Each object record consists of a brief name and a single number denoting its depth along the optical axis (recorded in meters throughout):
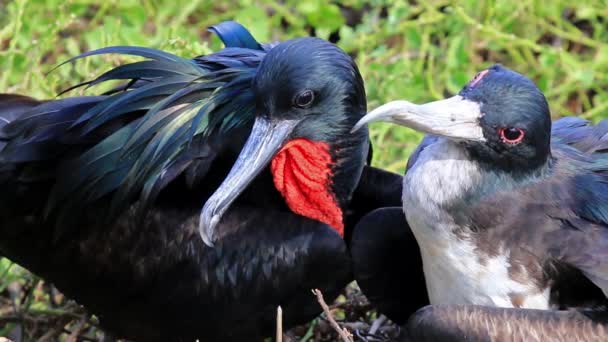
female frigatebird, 5.96
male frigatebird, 6.72
